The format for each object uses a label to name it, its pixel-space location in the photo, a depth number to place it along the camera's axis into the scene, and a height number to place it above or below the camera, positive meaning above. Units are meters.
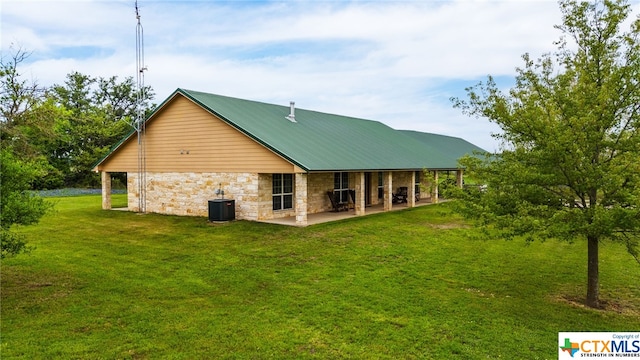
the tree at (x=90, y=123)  40.31 +5.16
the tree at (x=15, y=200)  7.51 -0.49
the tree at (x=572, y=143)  7.36 +0.51
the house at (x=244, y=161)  17.30 +0.54
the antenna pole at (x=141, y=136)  20.00 +1.86
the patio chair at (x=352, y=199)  21.49 -1.46
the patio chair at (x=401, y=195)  24.92 -1.44
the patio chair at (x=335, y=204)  20.39 -1.57
